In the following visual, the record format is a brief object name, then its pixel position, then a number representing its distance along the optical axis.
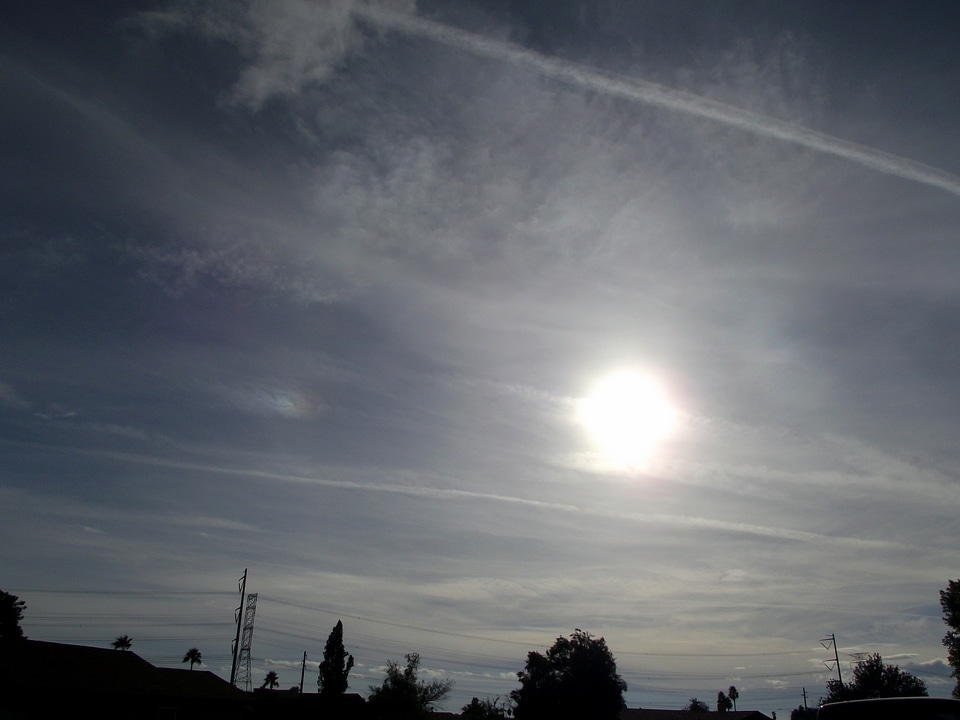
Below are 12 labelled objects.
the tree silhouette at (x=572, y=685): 62.56
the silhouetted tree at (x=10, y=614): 70.62
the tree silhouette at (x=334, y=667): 67.69
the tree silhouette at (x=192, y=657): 109.19
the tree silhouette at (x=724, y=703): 135.00
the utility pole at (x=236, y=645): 53.28
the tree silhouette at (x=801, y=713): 86.62
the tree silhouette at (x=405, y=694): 79.71
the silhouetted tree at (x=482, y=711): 64.06
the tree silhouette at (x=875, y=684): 70.62
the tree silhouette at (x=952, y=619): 58.38
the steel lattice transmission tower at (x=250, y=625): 60.03
